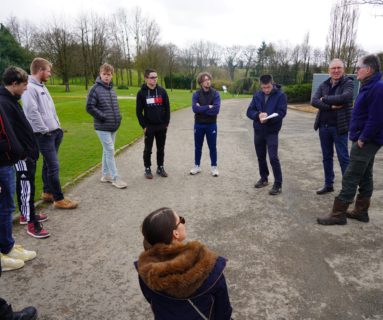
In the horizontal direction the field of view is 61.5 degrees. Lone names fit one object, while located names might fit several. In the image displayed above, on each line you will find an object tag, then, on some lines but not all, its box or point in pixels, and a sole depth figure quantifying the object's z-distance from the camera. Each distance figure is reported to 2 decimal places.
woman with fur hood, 1.60
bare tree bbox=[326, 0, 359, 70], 22.70
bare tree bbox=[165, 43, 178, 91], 52.92
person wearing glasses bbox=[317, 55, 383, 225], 3.98
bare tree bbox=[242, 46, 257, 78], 69.26
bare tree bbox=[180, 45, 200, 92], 66.50
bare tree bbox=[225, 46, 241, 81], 75.84
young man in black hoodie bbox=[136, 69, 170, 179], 6.30
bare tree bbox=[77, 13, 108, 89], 48.81
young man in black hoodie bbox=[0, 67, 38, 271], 3.16
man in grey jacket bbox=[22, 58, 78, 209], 4.34
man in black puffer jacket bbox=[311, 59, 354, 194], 5.06
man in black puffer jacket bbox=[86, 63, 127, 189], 5.57
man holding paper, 5.48
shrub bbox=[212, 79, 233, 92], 54.25
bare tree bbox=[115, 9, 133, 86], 58.06
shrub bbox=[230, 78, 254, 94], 48.88
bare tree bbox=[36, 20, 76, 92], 45.88
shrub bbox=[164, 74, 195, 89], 60.75
